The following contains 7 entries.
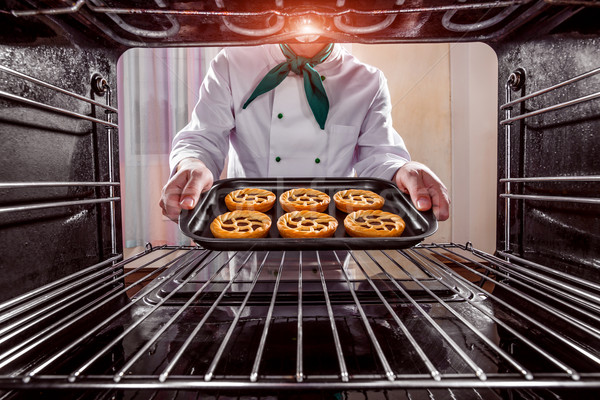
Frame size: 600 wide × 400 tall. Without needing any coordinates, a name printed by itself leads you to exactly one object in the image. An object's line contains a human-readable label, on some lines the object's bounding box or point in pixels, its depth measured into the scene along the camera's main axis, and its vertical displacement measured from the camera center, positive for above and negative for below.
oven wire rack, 0.37 -0.25
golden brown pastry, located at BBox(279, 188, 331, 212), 1.15 -0.03
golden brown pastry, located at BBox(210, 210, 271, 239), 0.94 -0.10
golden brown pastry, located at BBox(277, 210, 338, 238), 0.98 -0.10
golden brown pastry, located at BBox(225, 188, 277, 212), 1.12 -0.02
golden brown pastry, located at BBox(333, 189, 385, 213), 1.14 -0.03
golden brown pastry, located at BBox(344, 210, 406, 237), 0.97 -0.10
